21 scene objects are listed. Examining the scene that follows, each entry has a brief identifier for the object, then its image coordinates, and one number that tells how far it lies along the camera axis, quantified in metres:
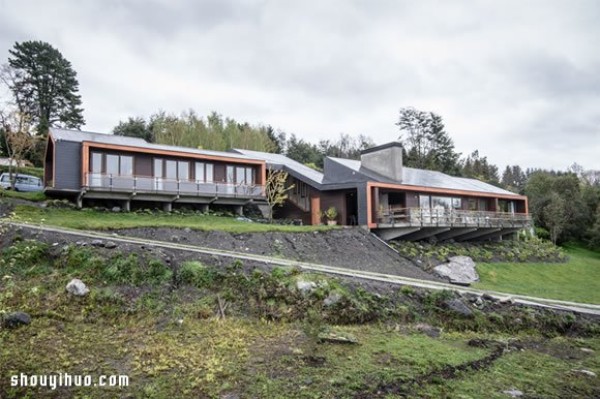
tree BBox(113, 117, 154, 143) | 52.38
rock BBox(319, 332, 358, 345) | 8.80
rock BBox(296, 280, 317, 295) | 10.92
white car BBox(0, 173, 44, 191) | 27.56
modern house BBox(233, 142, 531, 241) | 24.73
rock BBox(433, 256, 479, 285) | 20.95
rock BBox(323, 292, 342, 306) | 10.73
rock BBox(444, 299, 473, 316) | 11.62
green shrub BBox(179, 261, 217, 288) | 11.09
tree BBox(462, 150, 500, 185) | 68.00
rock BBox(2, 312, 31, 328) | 8.02
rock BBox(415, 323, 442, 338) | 10.21
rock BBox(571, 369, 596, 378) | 8.16
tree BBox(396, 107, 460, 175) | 59.25
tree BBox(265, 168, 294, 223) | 26.14
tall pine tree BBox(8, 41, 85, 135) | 46.16
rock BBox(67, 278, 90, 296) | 9.75
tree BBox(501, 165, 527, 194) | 102.89
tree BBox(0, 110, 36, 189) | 29.20
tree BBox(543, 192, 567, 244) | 42.09
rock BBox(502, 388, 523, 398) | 6.73
